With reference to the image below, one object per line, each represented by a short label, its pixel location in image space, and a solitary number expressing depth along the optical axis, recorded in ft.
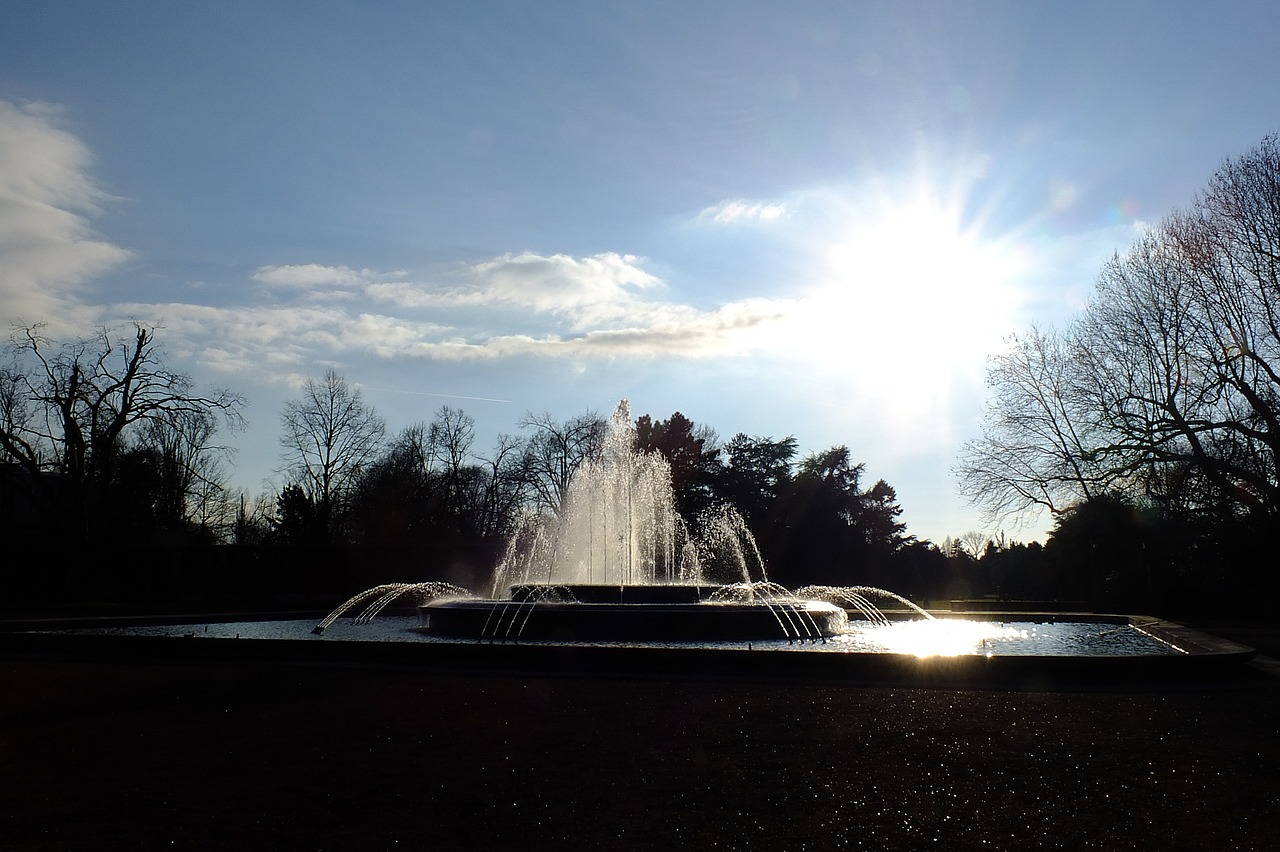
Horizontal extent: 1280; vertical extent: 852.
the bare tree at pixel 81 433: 111.14
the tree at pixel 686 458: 159.43
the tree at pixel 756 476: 153.79
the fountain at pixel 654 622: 34.78
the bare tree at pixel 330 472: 156.76
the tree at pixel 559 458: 171.83
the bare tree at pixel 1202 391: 78.89
